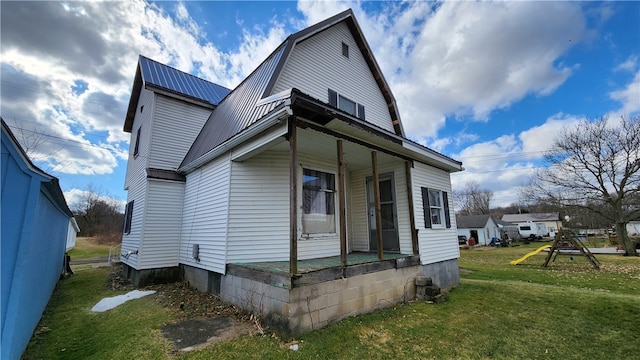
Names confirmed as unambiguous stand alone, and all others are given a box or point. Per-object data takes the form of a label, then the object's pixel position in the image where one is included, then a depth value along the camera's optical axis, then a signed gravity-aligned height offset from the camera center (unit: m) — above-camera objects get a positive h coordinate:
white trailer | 38.31 -1.02
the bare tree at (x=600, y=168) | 17.59 +3.78
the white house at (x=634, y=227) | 51.72 -1.27
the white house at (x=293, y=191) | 4.82 +1.03
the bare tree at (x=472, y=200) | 61.59 +5.68
